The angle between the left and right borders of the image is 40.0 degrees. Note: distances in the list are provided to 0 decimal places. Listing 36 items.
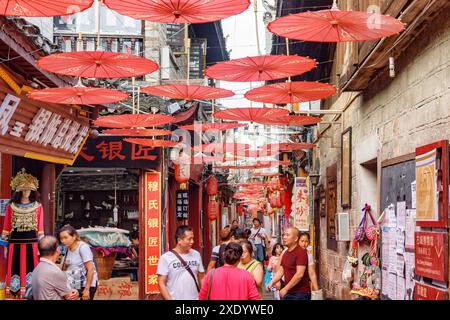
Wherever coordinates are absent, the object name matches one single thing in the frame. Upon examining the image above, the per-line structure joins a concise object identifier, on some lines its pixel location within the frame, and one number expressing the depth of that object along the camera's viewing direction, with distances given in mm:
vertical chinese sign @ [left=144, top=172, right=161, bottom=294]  15594
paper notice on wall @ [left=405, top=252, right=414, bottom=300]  7802
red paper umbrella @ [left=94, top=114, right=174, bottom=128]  11766
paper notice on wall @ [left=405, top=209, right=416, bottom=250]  7840
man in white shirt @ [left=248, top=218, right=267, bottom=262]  21153
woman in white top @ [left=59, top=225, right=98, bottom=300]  8609
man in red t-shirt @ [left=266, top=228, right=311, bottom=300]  9156
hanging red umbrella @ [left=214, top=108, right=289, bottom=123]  12125
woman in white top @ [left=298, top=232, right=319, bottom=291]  9430
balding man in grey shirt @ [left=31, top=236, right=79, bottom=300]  6176
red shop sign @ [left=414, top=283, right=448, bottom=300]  6463
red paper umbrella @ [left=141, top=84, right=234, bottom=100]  10430
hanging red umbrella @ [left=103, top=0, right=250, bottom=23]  6766
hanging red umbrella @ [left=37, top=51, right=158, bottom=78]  8023
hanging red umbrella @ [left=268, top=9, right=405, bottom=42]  6609
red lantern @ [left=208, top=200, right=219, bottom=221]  28381
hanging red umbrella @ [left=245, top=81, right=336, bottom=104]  10055
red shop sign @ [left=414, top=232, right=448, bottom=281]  6461
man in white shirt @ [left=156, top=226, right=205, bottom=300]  7477
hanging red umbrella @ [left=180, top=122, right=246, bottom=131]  13991
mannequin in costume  10359
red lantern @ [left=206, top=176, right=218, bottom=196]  26047
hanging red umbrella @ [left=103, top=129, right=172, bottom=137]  13375
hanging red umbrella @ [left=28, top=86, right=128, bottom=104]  9250
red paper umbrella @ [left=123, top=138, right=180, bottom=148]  14128
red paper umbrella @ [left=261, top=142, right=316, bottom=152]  17344
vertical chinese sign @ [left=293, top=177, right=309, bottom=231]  20031
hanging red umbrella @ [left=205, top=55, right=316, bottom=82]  8539
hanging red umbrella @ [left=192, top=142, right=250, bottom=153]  17892
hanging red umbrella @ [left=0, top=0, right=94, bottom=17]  6168
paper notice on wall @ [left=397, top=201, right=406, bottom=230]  8336
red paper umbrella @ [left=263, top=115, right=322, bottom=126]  13086
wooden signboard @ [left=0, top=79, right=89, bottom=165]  9359
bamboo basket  15531
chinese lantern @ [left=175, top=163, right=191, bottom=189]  18516
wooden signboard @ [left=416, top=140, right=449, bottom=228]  6504
